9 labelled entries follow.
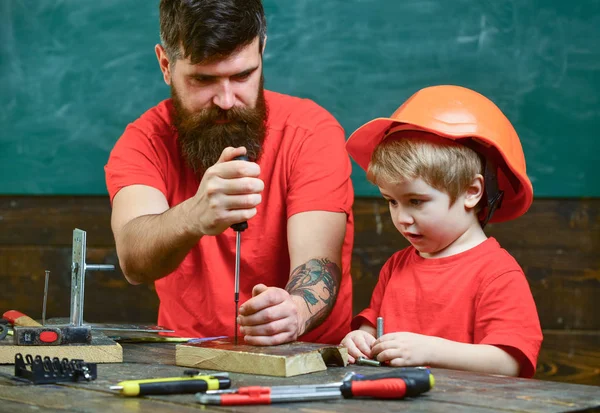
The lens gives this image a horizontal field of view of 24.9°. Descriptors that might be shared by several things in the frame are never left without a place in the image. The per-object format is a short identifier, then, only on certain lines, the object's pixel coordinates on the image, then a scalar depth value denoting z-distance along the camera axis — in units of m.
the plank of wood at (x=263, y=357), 1.80
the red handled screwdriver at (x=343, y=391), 1.61
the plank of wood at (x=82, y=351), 1.94
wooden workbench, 1.59
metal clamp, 2.05
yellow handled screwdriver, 1.65
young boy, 2.06
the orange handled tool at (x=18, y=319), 2.25
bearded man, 2.43
